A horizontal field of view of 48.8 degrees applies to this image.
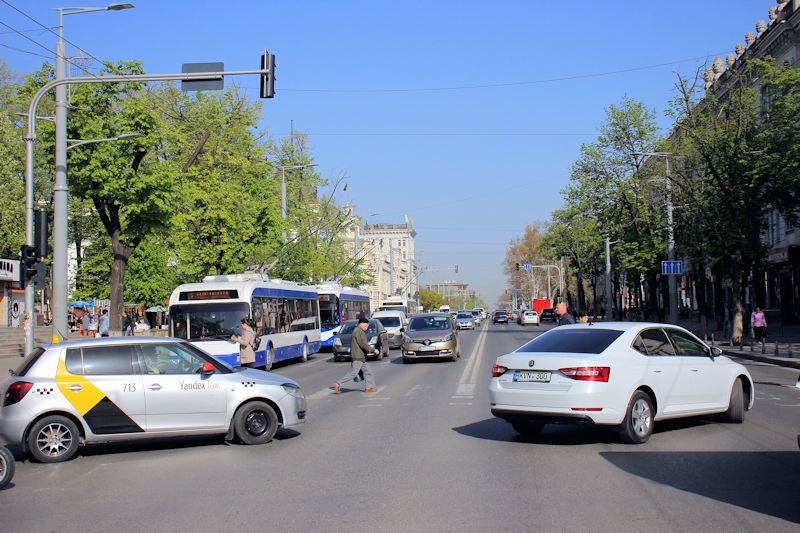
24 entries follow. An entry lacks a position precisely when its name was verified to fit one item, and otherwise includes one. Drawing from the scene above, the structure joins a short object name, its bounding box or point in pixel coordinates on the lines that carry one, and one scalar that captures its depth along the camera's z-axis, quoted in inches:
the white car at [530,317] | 3078.2
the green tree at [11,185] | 1815.9
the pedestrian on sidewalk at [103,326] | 1380.4
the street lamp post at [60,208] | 784.9
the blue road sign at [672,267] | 1540.4
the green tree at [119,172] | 1120.2
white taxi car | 426.3
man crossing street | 719.7
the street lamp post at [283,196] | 1718.3
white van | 1550.2
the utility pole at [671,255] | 1541.6
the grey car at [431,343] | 1128.2
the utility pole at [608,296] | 2415.5
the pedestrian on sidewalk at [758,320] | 1328.2
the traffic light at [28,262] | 740.0
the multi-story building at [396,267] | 5974.4
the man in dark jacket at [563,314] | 686.9
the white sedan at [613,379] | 413.4
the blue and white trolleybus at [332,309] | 1557.6
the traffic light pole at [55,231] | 726.5
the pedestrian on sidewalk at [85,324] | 1593.5
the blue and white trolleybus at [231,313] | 962.1
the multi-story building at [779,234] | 1747.0
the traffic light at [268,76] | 669.9
